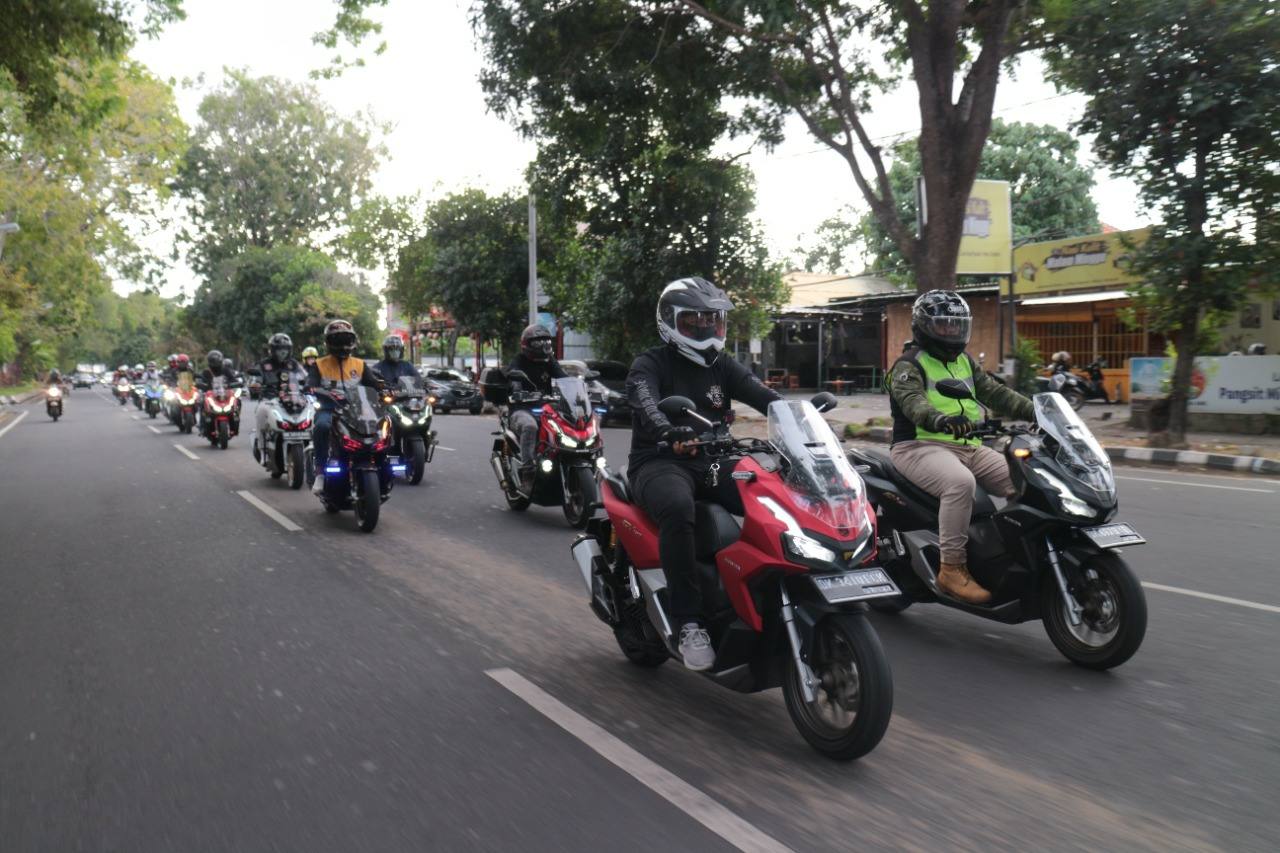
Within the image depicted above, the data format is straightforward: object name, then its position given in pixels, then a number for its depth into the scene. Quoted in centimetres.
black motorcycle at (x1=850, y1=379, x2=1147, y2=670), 461
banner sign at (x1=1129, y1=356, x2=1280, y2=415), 1753
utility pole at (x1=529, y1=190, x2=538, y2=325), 2906
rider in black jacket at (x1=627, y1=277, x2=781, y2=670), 416
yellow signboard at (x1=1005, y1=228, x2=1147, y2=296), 2595
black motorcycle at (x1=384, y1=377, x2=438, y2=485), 1207
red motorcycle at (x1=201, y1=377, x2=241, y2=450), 1786
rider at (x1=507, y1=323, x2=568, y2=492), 983
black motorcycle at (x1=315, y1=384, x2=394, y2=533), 891
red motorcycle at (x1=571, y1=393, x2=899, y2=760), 364
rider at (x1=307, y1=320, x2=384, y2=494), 973
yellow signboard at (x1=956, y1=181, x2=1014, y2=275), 2292
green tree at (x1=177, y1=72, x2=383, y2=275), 5891
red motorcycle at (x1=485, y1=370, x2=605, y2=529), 916
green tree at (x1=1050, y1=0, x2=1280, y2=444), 1391
